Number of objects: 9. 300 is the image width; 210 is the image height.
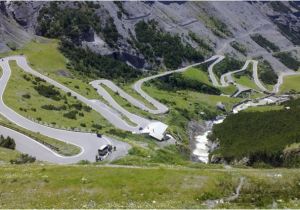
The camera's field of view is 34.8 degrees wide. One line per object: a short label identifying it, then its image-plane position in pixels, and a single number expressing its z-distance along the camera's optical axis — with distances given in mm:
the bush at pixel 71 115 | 110000
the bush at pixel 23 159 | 67688
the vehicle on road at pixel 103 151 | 79750
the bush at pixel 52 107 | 114188
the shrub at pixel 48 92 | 125331
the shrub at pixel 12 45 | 170025
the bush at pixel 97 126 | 107038
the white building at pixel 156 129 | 108938
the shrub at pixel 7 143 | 77938
